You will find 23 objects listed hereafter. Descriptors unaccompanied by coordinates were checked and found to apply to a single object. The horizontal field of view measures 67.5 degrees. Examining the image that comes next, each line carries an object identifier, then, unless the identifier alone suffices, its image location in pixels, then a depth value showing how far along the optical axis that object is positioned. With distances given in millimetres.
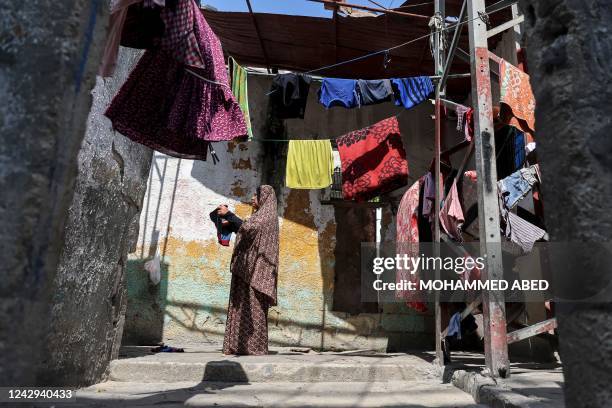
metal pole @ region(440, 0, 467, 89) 4600
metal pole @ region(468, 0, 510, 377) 3629
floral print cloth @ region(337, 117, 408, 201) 6117
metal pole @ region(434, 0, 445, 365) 4672
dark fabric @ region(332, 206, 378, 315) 6914
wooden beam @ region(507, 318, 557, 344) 3730
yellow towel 6570
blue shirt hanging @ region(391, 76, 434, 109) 6008
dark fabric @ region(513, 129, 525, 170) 4754
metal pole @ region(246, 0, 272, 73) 5767
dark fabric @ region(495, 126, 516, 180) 4906
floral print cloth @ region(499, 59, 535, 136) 4230
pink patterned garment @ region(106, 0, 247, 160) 3322
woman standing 5043
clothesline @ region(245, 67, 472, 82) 5488
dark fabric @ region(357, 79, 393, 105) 6047
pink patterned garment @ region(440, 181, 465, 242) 4477
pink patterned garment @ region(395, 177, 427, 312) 5223
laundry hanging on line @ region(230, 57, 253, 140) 6020
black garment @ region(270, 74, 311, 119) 6281
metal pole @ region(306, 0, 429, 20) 5457
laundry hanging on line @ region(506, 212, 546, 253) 4105
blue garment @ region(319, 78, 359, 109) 6090
